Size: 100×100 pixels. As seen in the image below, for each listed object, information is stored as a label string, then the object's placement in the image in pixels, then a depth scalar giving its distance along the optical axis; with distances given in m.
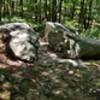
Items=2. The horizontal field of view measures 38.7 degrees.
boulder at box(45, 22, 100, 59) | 3.68
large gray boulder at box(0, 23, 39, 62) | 3.23
